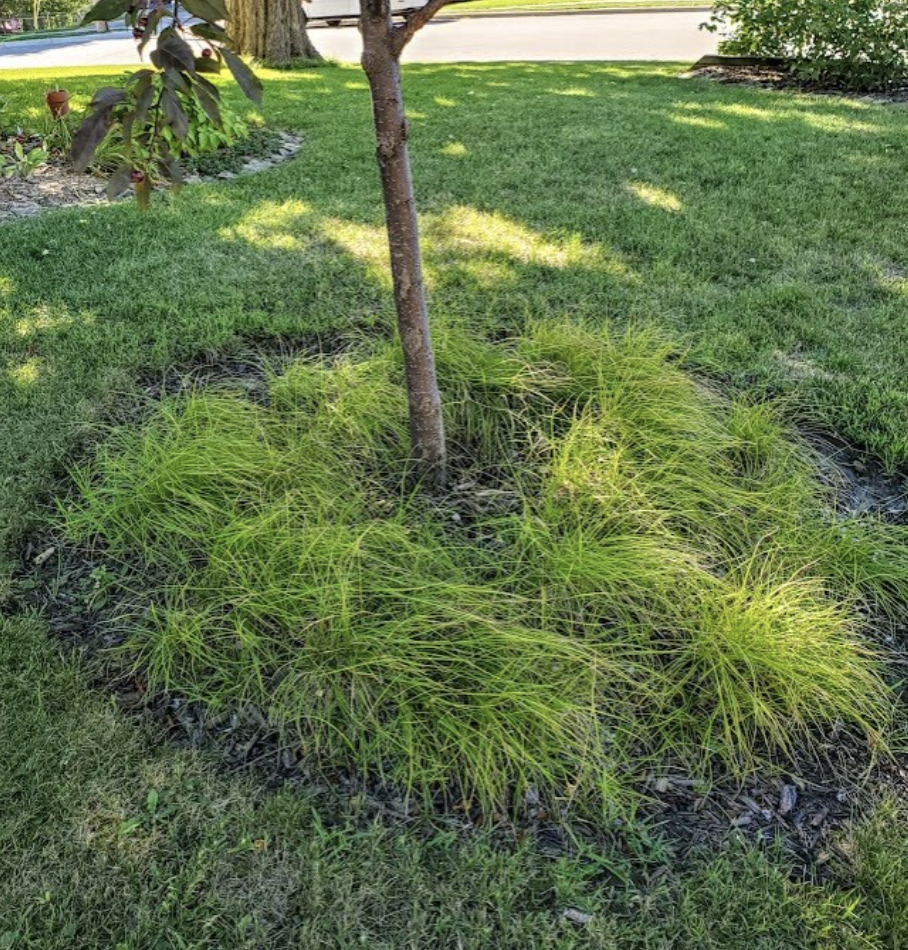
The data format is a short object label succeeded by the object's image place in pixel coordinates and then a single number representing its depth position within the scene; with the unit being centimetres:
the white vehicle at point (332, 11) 1736
